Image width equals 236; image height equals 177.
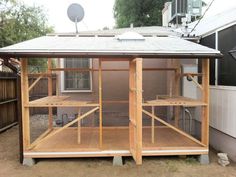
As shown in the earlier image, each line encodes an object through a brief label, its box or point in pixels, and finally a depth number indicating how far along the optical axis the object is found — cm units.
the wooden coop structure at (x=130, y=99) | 346
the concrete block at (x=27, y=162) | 367
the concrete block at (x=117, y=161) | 368
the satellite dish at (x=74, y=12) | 538
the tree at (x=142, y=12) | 1525
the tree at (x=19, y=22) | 769
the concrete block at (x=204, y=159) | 371
